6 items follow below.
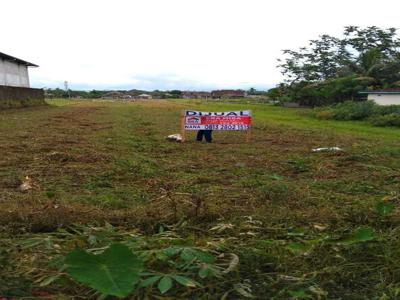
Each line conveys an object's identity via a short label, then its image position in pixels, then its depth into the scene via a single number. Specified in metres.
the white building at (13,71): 38.38
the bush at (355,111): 27.27
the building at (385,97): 33.59
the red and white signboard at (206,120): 12.38
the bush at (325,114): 29.78
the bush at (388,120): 22.98
